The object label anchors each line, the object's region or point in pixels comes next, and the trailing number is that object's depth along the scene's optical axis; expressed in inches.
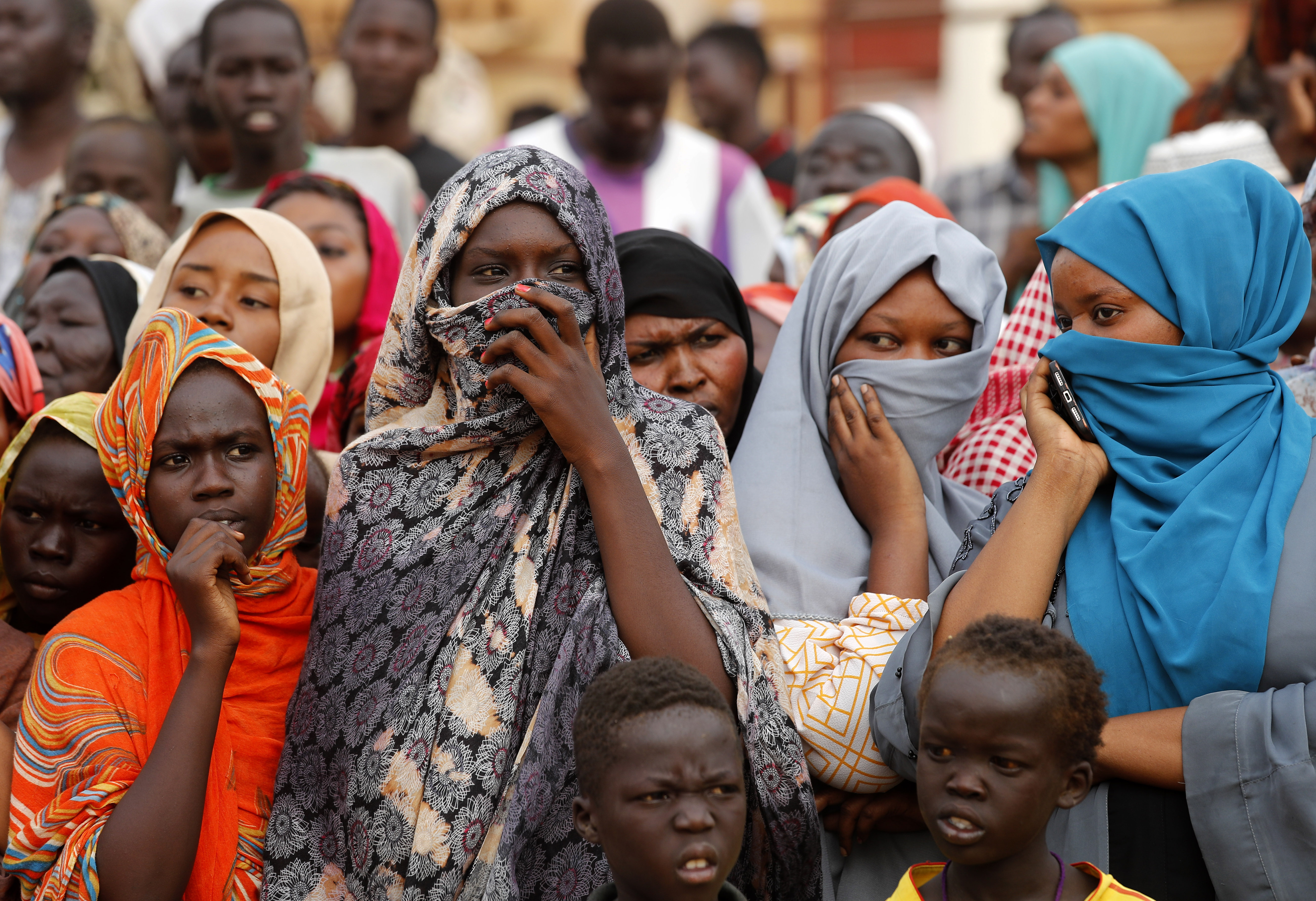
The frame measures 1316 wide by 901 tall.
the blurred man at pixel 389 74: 265.9
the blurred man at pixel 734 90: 327.3
